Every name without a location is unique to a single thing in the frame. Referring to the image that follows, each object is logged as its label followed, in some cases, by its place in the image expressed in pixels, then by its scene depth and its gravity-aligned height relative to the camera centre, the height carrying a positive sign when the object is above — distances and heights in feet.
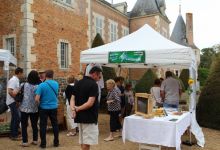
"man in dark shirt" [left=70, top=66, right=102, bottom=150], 9.86 -1.95
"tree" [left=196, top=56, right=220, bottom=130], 20.65 -3.35
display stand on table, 12.70 -2.23
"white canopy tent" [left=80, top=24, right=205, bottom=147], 14.85 +1.70
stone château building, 26.06 +5.93
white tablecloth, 11.84 -3.73
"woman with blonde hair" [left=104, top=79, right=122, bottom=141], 15.42 -2.58
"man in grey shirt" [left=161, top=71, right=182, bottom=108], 17.22 -1.79
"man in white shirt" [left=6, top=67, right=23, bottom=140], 14.67 -2.30
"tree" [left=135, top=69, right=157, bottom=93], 40.59 -2.36
